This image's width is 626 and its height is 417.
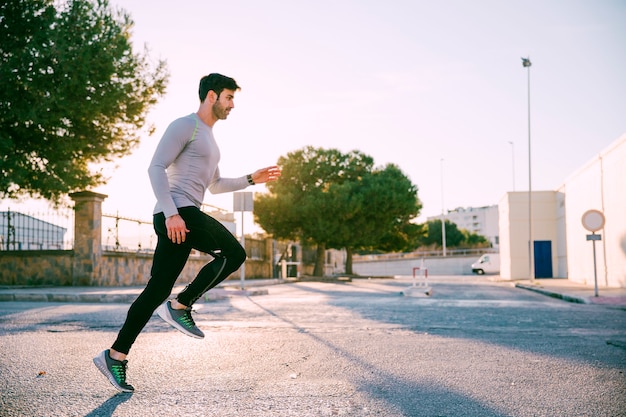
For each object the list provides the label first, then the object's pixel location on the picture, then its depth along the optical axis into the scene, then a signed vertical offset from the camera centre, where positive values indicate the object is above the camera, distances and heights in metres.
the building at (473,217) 137.05 +7.95
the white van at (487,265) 55.91 -1.68
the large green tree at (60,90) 15.72 +4.55
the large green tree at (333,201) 35.22 +2.92
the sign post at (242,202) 15.82 +1.28
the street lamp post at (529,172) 31.83 +4.23
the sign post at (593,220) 15.79 +0.76
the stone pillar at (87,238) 17.53 +0.32
